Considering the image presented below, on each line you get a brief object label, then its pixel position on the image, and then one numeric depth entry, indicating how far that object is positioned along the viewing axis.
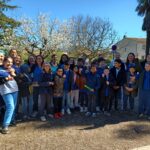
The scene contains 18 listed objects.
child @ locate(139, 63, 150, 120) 4.28
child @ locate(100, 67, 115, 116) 4.41
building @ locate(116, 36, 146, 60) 38.44
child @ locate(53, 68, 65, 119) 4.17
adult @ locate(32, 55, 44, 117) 4.16
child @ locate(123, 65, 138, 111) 4.45
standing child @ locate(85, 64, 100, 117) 4.32
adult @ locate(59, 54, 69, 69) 4.58
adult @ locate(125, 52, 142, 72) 4.63
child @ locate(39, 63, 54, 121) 4.09
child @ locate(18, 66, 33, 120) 3.94
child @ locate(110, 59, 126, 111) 4.56
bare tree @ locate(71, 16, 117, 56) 22.30
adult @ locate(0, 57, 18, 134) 3.47
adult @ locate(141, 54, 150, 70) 4.57
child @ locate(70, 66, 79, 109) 4.48
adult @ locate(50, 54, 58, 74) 4.65
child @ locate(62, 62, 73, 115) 4.35
